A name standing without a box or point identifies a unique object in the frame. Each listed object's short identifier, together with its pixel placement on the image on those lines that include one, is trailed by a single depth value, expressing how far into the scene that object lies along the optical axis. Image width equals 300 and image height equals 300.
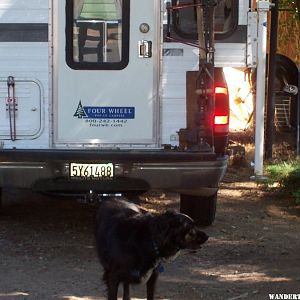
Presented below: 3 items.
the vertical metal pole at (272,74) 21.18
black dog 8.71
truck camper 12.61
